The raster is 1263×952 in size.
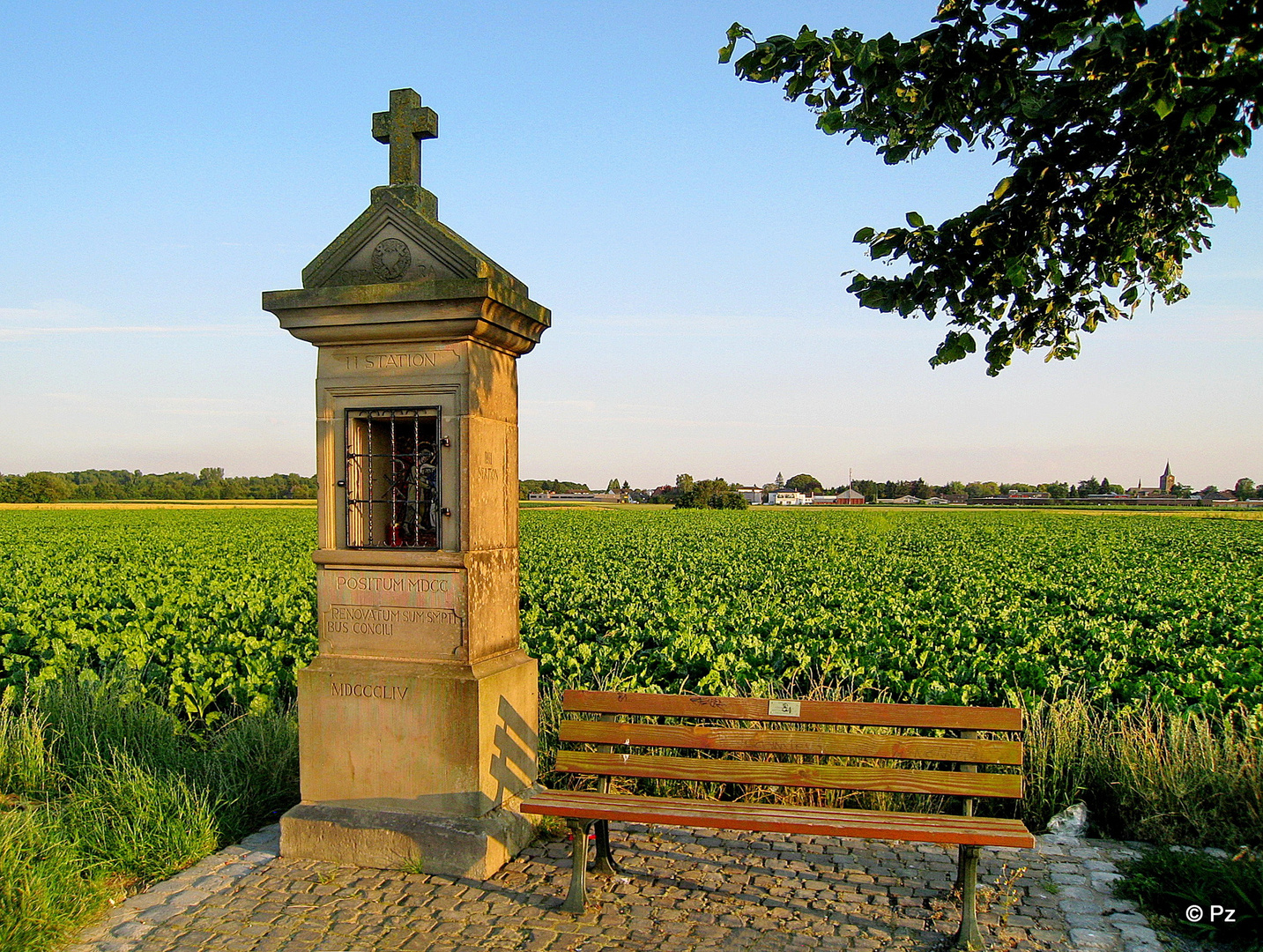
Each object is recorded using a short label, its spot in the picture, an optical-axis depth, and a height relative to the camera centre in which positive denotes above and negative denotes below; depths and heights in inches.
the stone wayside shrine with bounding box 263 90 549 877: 180.1 -12.5
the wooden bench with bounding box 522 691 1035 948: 150.4 -52.7
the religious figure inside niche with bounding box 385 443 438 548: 193.5 +0.0
